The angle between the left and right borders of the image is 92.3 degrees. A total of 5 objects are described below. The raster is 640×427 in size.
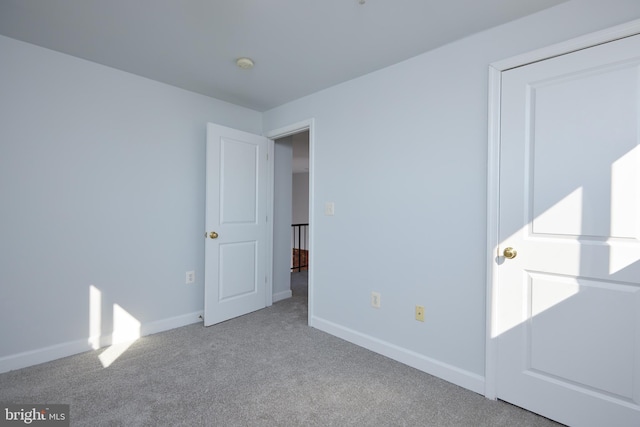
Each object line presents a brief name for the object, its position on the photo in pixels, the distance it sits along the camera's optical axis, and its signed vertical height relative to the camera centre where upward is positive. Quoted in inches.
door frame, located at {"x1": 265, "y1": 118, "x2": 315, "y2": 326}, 119.3 +4.5
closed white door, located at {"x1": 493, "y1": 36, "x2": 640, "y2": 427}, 59.4 -5.5
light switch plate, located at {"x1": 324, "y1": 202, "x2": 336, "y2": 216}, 113.7 +0.5
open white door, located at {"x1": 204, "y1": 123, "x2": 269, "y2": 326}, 118.0 -6.4
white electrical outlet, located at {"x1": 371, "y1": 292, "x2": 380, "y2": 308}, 99.2 -29.1
